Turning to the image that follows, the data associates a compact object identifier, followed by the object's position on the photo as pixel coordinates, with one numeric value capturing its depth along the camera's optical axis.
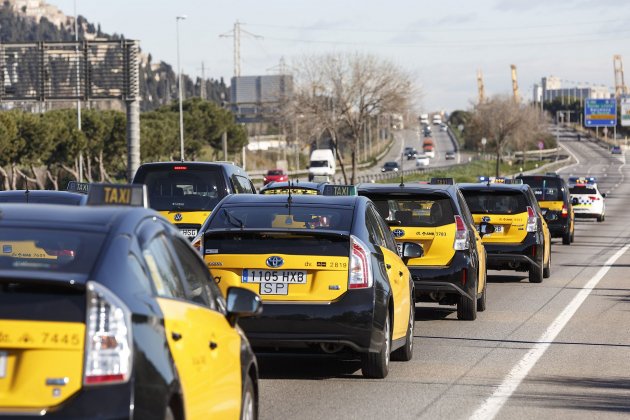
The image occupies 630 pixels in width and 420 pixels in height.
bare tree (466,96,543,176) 132.50
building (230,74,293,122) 176.62
